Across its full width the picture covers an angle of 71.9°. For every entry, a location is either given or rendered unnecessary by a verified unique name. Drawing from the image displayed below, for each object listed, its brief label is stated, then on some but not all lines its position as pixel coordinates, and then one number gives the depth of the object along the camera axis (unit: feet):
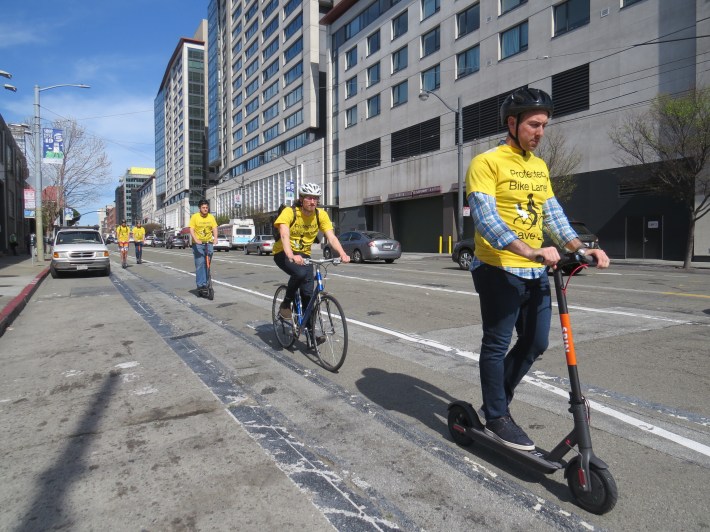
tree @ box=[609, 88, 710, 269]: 52.19
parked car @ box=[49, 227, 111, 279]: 50.62
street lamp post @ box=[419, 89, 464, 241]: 84.43
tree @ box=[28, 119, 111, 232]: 119.85
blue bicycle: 15.49
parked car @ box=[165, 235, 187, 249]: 187.01
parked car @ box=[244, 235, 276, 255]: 107.79
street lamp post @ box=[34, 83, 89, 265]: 78.23
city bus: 150.51
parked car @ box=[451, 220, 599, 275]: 57.21
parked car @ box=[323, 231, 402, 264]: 69.15
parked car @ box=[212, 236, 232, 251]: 139.09
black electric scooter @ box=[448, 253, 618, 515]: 7.35
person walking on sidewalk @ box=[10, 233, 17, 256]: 106.11
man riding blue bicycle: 16.97
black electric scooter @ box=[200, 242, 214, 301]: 32.76
